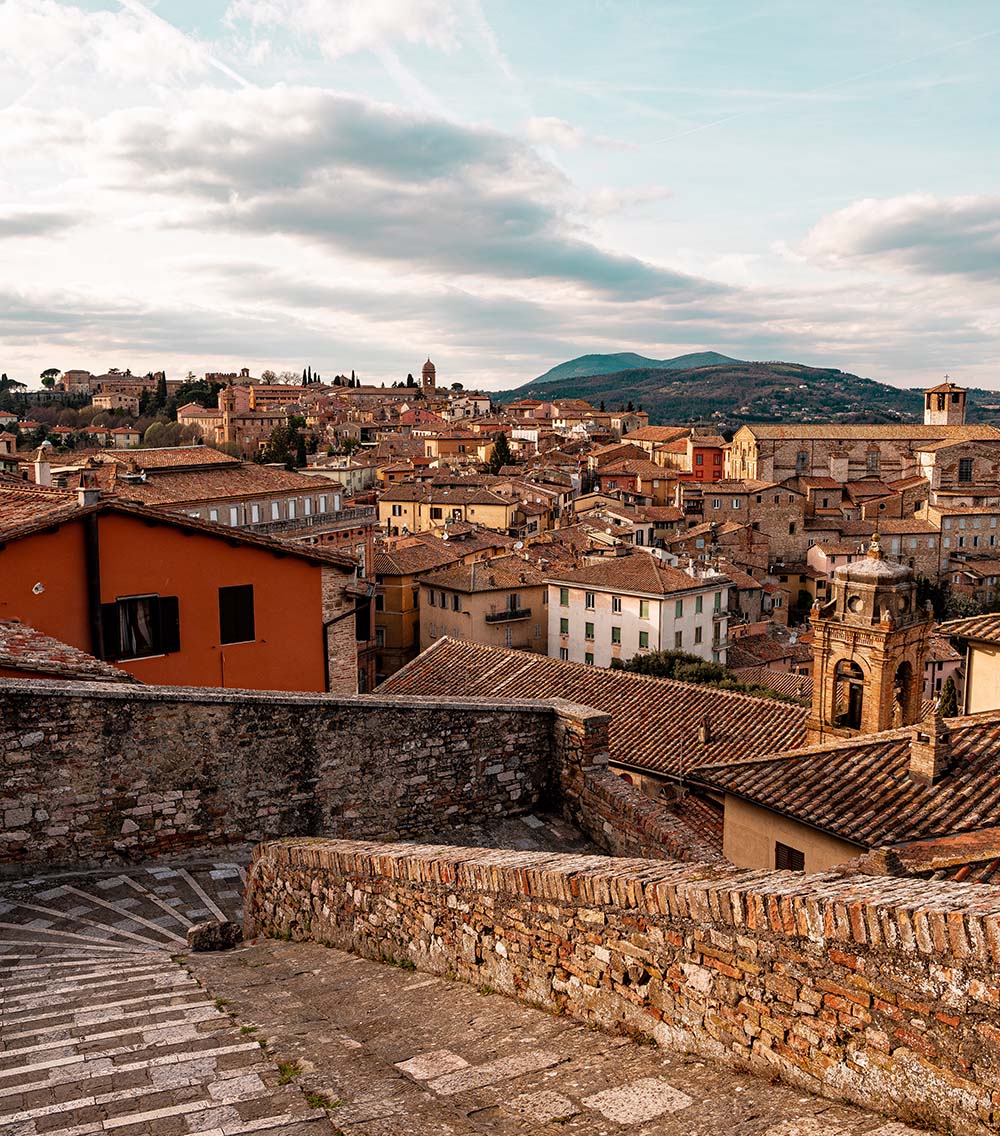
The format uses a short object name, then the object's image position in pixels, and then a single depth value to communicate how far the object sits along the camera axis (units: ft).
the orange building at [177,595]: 42.42
